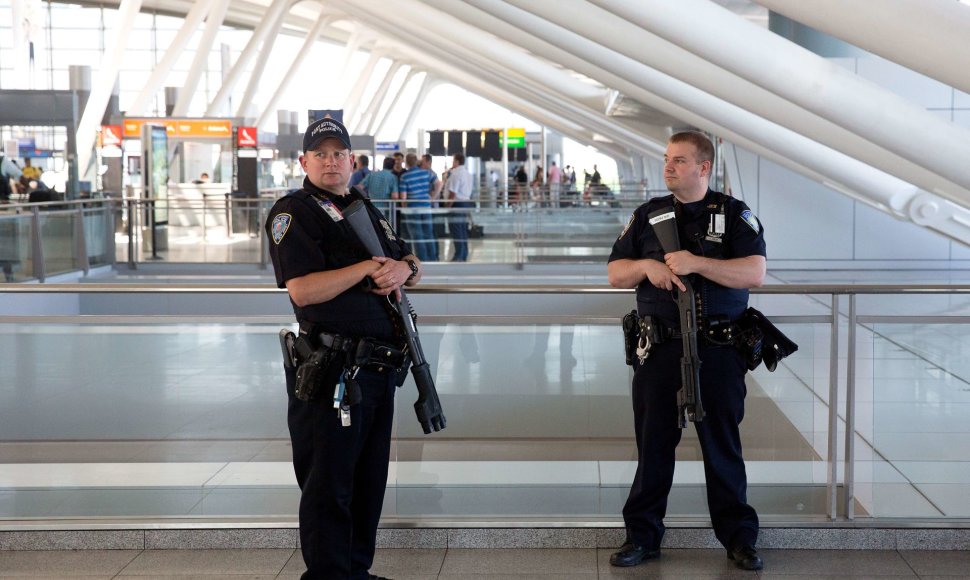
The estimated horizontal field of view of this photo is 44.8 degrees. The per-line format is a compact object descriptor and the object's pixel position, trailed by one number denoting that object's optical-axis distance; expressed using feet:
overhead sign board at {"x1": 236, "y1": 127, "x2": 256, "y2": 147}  89.30
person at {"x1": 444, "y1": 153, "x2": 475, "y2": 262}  77.66
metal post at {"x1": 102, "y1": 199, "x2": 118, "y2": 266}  61.36
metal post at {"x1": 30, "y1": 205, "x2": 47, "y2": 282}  51.60
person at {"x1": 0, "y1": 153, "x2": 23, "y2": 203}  69.26
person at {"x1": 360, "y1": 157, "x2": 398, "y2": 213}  64.39
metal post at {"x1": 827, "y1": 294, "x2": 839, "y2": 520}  17.65
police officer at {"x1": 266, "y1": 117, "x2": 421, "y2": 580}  14.05
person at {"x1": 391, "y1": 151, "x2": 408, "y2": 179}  70.08
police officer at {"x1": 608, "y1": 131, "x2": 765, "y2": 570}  15.90
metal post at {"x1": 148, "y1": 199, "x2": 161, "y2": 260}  63.78
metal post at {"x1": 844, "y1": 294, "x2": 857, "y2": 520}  17.56
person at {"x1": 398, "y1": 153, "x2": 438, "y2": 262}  63.57
